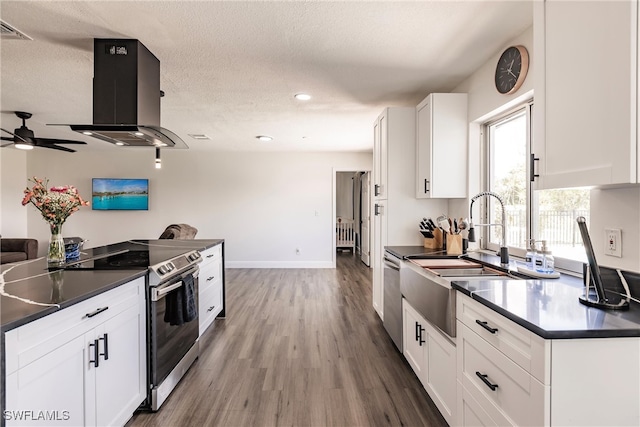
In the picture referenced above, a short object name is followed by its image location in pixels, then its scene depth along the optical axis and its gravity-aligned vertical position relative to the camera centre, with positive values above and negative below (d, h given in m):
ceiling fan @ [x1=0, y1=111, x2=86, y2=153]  3.72 +0.89
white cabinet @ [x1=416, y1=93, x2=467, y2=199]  2.74 +0.61
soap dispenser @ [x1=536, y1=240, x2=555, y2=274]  1.75 -0.25
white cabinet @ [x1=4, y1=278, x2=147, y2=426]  1.09 -0.64
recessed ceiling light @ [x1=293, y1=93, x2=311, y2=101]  3.23 +1.21
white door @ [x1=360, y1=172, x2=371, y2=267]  6.67 -0.09
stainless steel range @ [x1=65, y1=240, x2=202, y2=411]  1.95 -0.62
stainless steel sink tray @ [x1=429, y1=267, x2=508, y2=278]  1.90 -0.36
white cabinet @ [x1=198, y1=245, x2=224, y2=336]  2.89 -0.72
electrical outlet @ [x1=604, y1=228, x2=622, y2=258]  1.42 -0.12
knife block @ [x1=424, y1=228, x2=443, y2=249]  2.95 -0.24
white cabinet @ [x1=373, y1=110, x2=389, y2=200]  3.17 +0.62
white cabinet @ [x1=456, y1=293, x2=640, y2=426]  1.00 -0.53
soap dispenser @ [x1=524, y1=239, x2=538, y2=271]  1.81 -0.23
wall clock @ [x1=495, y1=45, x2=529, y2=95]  2.03 +0.97
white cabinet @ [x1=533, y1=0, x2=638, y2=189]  1.03 +0.45
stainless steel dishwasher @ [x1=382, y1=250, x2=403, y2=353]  2.63 -0.74
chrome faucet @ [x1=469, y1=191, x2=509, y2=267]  2.07 -0.20
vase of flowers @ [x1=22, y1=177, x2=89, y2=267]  1.91 +0.03
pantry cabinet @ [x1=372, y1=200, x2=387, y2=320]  3.25 -0.38
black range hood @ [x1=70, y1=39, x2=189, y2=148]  2.14 +0.83
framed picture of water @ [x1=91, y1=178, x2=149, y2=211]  6.54 +0.40
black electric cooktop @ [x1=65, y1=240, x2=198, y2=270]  1.98 -0.32
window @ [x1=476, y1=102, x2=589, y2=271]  1.88 +0.09
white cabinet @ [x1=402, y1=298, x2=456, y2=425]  1.68 -0.89
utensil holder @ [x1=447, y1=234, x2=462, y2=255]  2.67 -0.25
